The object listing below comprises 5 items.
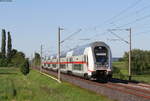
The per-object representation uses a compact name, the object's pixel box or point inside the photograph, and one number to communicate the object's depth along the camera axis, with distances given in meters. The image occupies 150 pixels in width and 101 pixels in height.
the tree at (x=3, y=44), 163.25
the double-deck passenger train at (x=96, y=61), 38.81
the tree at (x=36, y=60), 177.38
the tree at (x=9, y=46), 164.12
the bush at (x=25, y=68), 84.31
